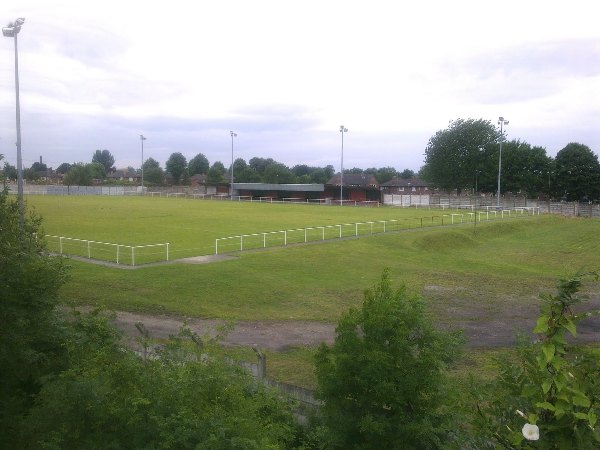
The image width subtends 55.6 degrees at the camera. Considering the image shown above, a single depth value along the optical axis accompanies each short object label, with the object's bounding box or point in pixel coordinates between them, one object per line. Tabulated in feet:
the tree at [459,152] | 274.36
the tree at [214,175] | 404.71
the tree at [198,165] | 537.24
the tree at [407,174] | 546.34
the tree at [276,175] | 388.78
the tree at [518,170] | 262.06
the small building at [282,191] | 267.98
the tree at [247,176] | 403.54
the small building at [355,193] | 265.13
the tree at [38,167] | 600.07
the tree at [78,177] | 389.60
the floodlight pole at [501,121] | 191.83
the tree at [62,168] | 636.73
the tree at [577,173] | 250.57
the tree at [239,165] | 426.10
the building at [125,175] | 581.53
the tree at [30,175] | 478.06
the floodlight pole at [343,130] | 242.58
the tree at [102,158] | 646.74
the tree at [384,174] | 520.59
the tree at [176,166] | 478.18
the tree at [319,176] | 469.20
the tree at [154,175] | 447.42
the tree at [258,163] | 508.20
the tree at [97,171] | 439.14
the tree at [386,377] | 19.88
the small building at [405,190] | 255.09
